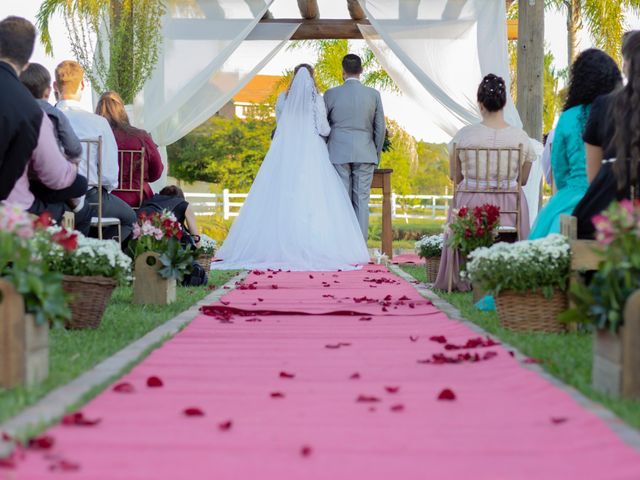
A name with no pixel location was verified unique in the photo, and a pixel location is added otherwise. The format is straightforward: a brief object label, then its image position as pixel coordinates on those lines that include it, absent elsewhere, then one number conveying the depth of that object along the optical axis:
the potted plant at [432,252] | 8.58
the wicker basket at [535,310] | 5.18
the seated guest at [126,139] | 8.20
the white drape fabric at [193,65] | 10.77
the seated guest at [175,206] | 8.13
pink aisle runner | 2.53
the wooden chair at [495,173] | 7.39
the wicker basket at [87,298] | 5.22
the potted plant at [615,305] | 3.39
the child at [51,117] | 5.87
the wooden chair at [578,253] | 4.86
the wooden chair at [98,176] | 7.03
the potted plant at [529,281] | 5.07
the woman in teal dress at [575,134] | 5.69
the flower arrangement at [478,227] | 7.01
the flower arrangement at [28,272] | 3.62
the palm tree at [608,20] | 18.88
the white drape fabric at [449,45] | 10.95
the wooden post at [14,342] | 3.55
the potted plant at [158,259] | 6.52
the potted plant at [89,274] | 5.23
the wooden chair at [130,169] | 8.12
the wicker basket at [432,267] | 8.60
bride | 10.45
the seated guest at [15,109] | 4.86
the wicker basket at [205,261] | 8.59
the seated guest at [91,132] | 7.46
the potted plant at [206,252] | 8.61
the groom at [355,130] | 11.15
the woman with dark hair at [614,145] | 4.54
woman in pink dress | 7.39
